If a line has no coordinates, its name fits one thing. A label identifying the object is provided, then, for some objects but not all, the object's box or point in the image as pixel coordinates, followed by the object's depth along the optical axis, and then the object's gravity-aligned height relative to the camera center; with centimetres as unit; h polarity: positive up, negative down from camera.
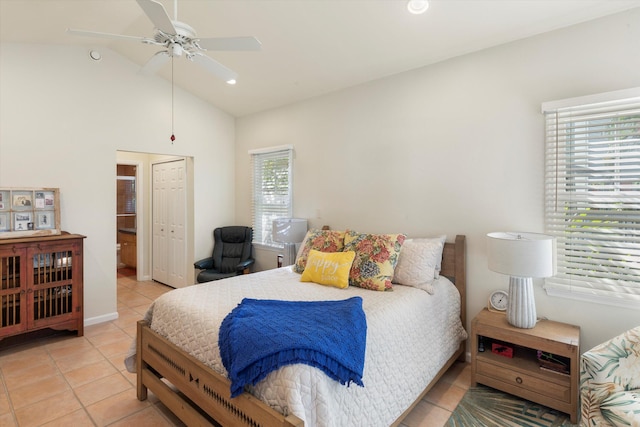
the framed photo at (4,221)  311 -10
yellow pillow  260 -48
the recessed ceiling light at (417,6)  228 +146
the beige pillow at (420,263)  258 -44
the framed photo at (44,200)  329 +12
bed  140 -83
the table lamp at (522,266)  211 -37
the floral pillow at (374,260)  254 -40
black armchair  443 -60
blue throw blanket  142 -61
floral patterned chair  142 -84
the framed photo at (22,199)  316 +12
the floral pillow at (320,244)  300 -32
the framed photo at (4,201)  311 +10
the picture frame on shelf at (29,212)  313 +0
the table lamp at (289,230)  380 -23
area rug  205 -135
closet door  490 -19
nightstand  204 -108
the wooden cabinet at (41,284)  295 -70
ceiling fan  181 +105
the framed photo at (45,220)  332 -9
